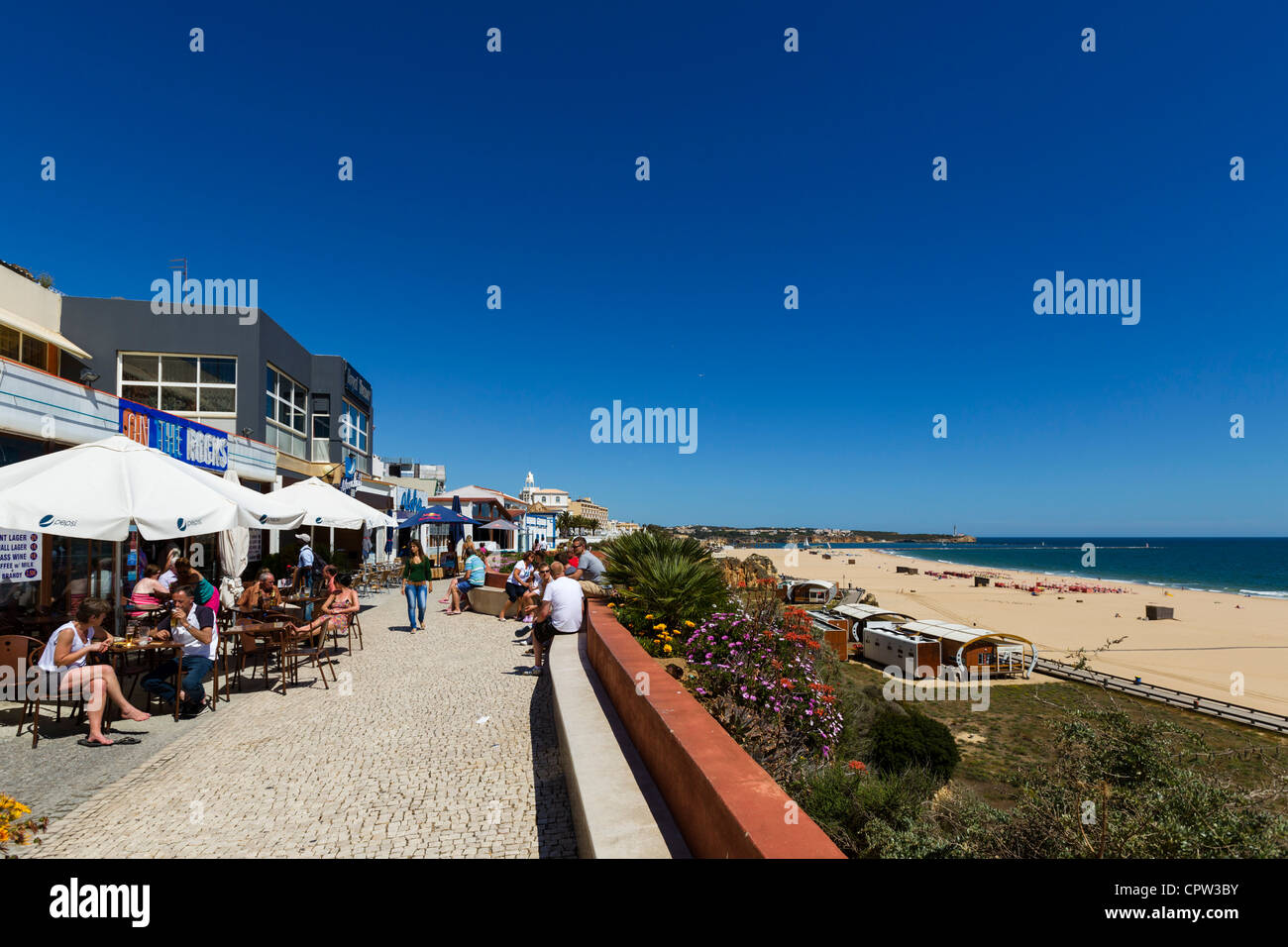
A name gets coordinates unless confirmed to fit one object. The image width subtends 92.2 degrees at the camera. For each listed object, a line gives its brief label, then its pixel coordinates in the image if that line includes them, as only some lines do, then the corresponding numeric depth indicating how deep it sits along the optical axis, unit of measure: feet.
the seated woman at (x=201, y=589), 22.74
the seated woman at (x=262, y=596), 29.37
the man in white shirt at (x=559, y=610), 24.56
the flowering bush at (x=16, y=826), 9.87
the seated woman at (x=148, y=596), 24.22
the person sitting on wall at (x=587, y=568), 38.96
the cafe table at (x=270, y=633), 22.44
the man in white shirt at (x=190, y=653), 19.60
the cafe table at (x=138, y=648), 19.24
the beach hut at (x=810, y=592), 96.12
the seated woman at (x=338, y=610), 24.80
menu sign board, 27.35
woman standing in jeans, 34.53
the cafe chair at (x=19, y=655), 18.34
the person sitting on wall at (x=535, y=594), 36.24
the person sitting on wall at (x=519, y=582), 39.06
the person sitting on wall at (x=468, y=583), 43.45
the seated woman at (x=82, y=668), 17.11
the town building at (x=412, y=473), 100.81
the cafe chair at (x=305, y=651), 23.67
